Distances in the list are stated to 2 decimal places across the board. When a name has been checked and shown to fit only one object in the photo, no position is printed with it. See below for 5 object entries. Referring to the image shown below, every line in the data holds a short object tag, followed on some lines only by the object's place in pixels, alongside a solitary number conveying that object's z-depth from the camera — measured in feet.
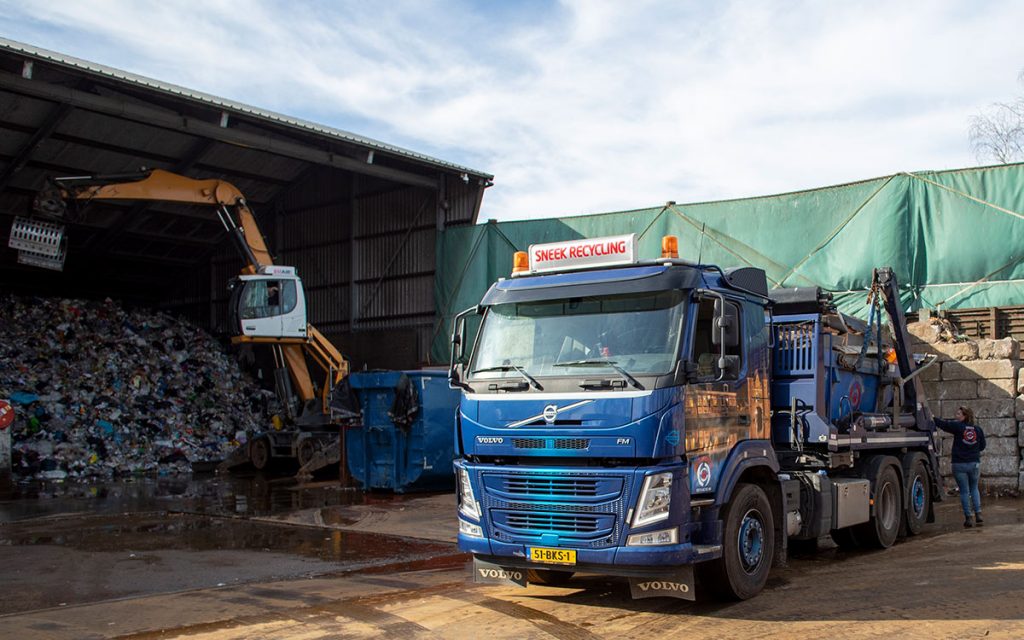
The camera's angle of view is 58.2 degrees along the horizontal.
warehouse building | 65.46
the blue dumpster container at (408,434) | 47.73
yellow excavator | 64.59
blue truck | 20.84
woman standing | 37.37
